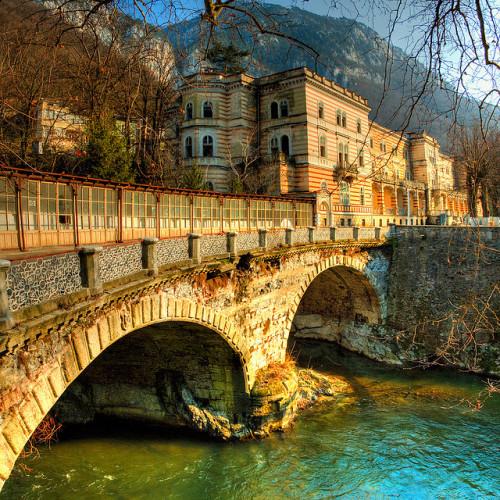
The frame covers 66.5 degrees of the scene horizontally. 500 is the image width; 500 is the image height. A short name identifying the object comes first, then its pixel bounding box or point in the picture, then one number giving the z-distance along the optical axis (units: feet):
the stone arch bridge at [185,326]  18.56
